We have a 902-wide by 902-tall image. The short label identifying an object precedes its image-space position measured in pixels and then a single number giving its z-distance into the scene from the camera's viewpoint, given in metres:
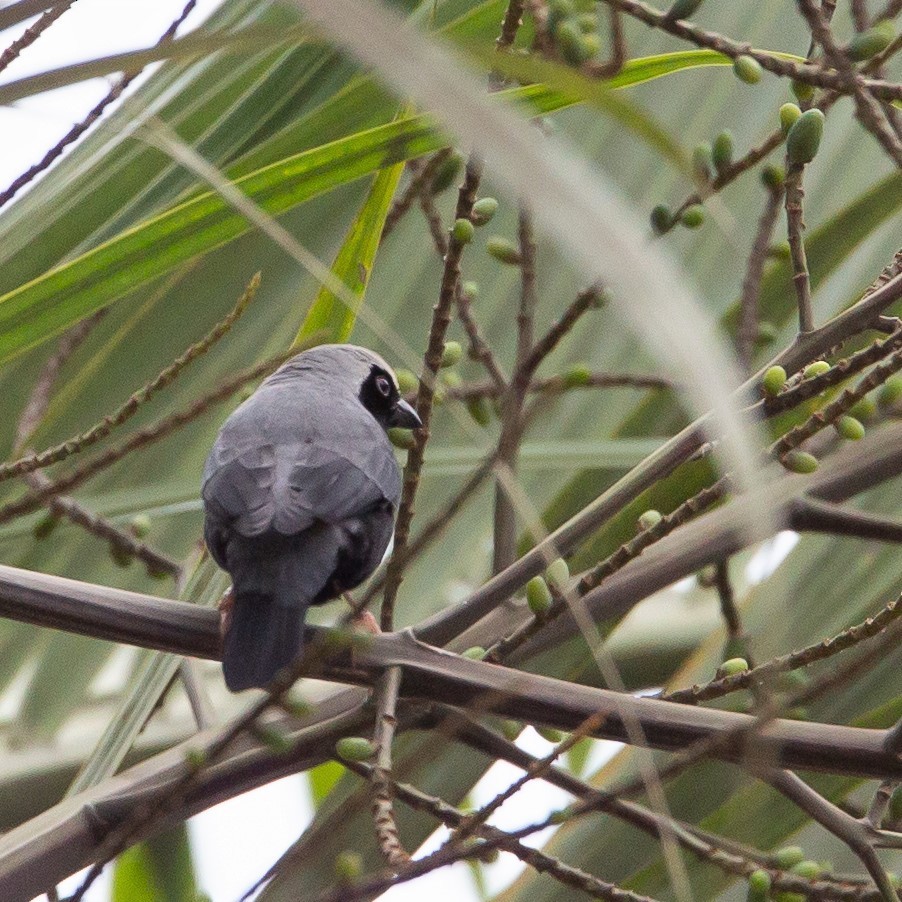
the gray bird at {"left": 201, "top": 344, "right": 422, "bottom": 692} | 5.04
